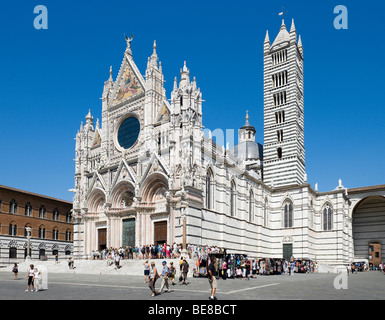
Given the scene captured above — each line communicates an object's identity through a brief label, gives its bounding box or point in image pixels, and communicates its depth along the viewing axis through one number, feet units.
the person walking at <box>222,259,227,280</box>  80.89
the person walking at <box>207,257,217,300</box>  45.50
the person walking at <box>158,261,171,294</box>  54.65
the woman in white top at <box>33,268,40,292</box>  56.70
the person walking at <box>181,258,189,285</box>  66.03
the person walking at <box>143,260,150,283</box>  58.82
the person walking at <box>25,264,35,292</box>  57.28
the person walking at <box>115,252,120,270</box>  95.14
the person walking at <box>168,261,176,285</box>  61.01
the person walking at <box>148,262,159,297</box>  49.70
